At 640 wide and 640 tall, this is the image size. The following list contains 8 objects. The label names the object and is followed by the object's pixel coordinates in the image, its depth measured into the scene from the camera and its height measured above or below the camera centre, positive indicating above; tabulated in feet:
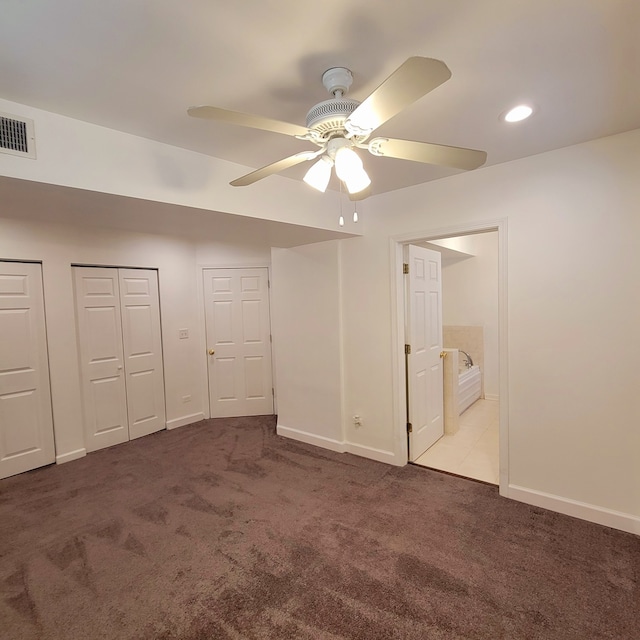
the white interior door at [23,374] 10.15 -1.86
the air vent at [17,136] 5.06 +2.60
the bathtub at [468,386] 14.60 -3.90
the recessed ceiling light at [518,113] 5.82 +3.16
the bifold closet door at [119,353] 11.82 -1.59
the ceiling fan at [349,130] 3.47 +2.03
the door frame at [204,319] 14.74 -0.52
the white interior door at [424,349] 10.46 -1.57
